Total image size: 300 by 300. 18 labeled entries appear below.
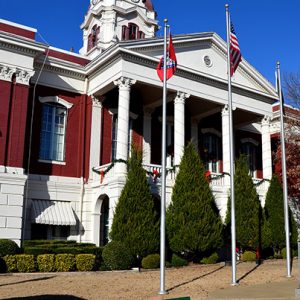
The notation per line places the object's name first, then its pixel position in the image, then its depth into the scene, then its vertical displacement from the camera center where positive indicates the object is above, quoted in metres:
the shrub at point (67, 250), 14.76 -1.43
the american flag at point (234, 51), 13.37 +6.21
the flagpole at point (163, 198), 10.11 +0.56
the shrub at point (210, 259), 16.99 -1.95
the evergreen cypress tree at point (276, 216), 20.15 +0.14
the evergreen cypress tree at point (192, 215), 16.86 +0.13
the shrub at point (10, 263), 13.87 -1.88
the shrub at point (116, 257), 14.73 -1.68
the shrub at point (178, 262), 16.32 -2.03
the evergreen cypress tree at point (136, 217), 15.82 -0.04
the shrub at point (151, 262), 15.44 -1.94
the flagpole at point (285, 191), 13.09 +1.07
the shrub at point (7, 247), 14.52 -1.34
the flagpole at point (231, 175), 11.35 +1.41
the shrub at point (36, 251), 14.55 -1.46
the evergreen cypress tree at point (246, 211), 19.21 +0.38
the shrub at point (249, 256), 18.34 -1.92
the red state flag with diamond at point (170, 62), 13.20 +5.71
